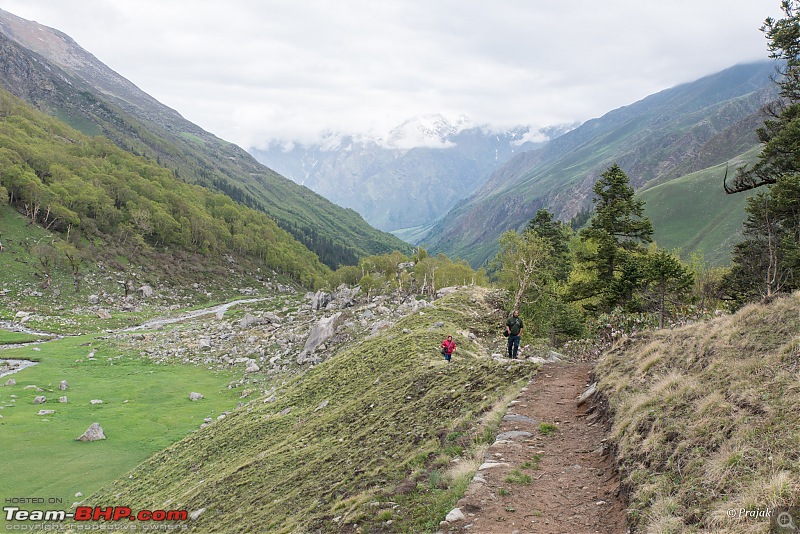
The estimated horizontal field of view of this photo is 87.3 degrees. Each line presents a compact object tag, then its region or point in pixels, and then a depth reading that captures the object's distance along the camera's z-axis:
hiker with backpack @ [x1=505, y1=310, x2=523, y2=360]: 24.86
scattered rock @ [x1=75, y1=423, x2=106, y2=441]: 33.34
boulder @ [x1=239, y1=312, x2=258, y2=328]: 74.98
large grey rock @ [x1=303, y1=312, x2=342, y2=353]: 51.12
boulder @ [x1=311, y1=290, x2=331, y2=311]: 85.19
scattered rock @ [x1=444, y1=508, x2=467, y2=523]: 9.56
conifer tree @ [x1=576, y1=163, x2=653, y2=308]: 38.72
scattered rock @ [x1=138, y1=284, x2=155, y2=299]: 112.19
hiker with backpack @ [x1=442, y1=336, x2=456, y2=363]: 25.84
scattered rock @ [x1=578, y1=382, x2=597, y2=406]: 16.61
